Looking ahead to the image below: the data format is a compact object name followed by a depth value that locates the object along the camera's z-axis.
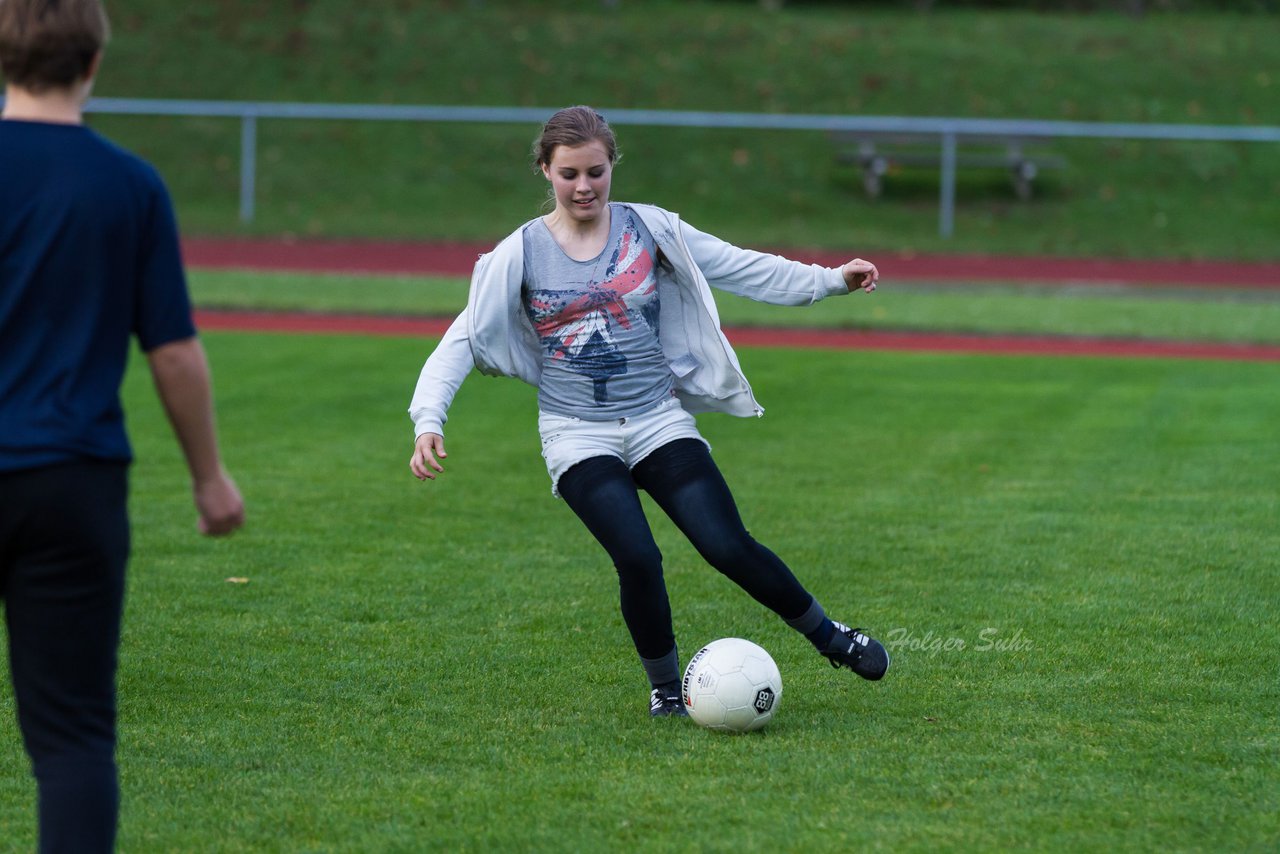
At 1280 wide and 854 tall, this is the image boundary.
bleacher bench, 50.50
